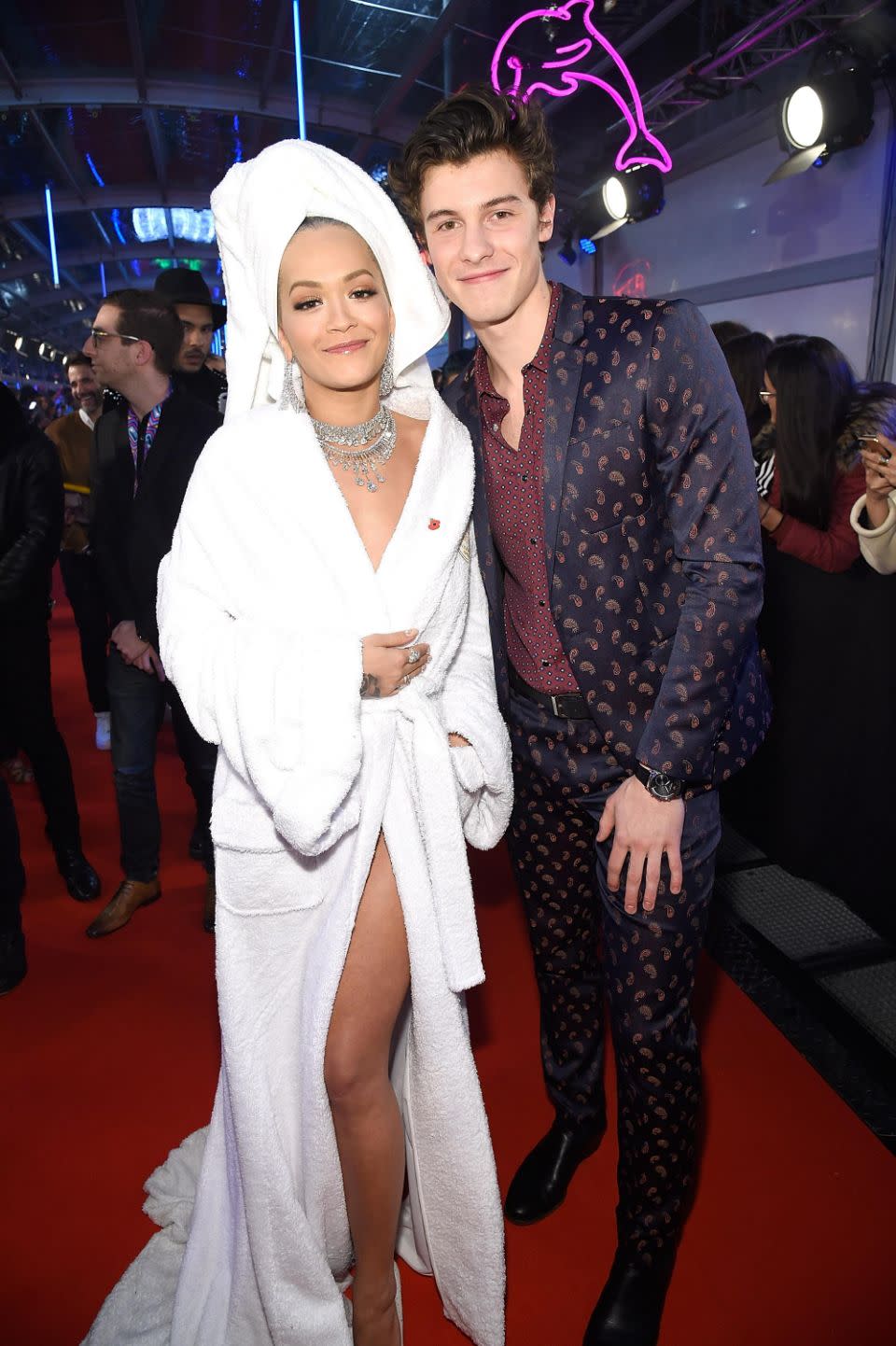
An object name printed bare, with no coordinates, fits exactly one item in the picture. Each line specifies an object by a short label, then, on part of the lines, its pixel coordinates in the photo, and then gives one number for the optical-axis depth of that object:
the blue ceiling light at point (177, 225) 14.82
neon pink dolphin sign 5.25
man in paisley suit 1.44
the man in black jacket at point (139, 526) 2.72
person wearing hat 3.75
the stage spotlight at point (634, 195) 7.10
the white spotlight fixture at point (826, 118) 4.88
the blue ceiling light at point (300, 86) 7.04
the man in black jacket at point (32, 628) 2.91
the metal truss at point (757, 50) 5.14
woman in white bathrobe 1.44
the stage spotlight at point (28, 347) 23.48
